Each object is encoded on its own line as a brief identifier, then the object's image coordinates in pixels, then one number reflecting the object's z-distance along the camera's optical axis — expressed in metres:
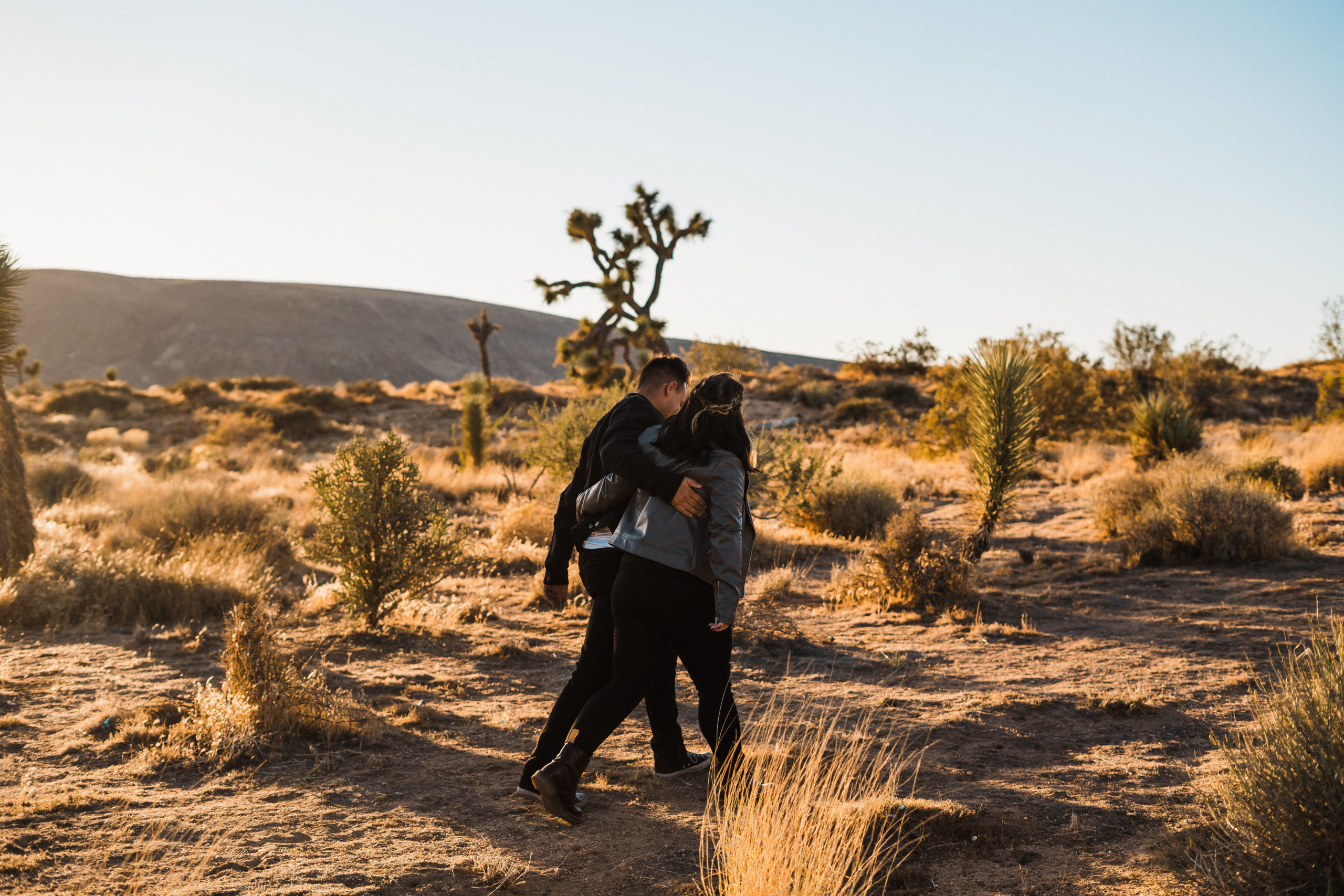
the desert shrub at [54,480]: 13.52
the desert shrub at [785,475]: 10.84
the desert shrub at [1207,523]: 8.82
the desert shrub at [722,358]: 35.22
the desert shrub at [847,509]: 11.77
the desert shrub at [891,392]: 33.31
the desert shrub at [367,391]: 35.97
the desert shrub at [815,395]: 32.97
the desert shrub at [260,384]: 39.69
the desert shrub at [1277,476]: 12.03
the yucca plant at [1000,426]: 8.57
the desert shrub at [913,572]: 7.94
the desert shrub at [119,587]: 7.18
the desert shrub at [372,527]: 7.15
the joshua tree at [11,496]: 7.73
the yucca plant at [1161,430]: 15.05
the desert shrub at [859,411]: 30.03
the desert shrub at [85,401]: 31.91
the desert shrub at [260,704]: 4.51
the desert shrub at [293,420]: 27.80
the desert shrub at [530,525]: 11.41
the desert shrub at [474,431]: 18.47
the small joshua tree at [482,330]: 34.16
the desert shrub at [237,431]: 24.14
